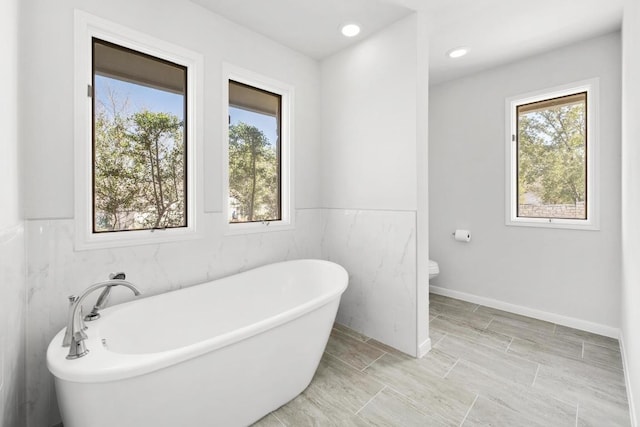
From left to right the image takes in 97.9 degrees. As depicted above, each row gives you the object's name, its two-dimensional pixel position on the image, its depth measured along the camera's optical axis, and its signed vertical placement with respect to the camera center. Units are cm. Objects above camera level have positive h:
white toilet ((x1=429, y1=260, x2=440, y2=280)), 303 -62
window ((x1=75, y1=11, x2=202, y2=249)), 159 +50
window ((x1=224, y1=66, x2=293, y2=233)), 233 +54
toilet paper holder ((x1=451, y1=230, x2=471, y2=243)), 307 -26
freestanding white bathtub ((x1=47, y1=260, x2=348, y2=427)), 100 -67
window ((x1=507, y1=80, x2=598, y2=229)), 243 +51
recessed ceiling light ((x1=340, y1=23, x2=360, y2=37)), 223 +150
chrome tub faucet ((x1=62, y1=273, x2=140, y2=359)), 106 -46
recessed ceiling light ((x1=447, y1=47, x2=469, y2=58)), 254 +149
